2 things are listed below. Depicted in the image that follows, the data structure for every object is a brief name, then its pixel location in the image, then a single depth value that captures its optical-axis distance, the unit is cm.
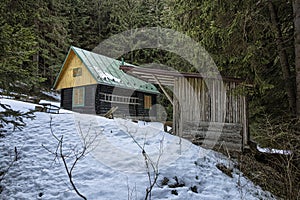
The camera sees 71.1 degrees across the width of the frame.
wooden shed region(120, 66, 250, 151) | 759
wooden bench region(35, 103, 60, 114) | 1084
